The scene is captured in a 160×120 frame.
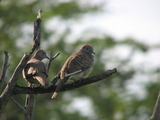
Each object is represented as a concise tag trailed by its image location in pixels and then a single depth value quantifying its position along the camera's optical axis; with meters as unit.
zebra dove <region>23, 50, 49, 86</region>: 17.62
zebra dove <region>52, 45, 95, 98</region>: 18.28
